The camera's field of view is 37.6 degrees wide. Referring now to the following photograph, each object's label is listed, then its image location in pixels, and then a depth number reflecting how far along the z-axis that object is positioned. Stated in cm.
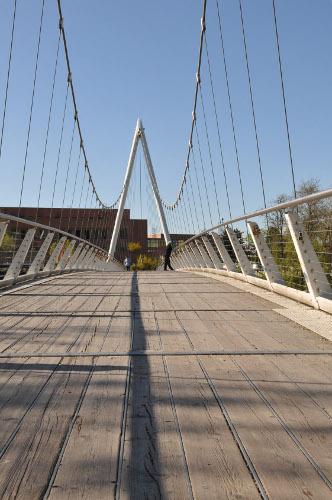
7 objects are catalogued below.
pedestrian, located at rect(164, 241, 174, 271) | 1933
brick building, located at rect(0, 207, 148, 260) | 5762
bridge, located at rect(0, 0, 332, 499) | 134
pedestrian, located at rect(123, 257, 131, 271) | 3257
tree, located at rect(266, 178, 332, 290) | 2009
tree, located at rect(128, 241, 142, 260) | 6222
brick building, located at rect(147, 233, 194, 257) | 6129
